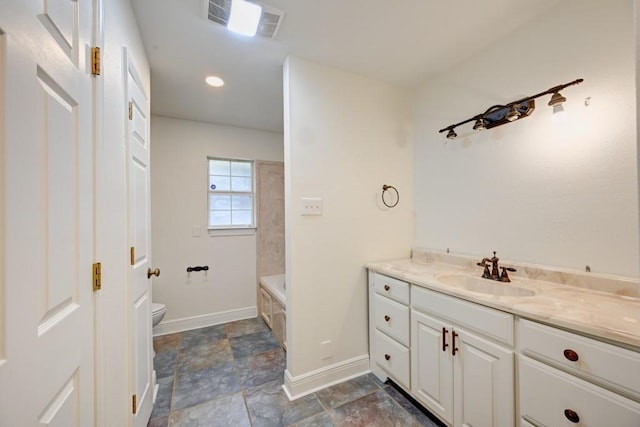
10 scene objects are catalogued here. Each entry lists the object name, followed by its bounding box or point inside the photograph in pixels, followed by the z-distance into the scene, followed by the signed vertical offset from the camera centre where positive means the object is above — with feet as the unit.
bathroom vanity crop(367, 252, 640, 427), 2.92 -2.00
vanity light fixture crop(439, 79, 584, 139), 4.48 +2.13
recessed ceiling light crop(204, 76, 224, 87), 6.92 +3.72
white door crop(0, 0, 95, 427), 1.74 -0.01
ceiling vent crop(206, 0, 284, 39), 4.50 +3.73
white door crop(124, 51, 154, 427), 4.23 -0.62
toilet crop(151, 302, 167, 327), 7.29 -2.96
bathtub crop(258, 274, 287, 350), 7.84 -3.25
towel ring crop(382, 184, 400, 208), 7.14 +0.58
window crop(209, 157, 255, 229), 10.25 +0.81
